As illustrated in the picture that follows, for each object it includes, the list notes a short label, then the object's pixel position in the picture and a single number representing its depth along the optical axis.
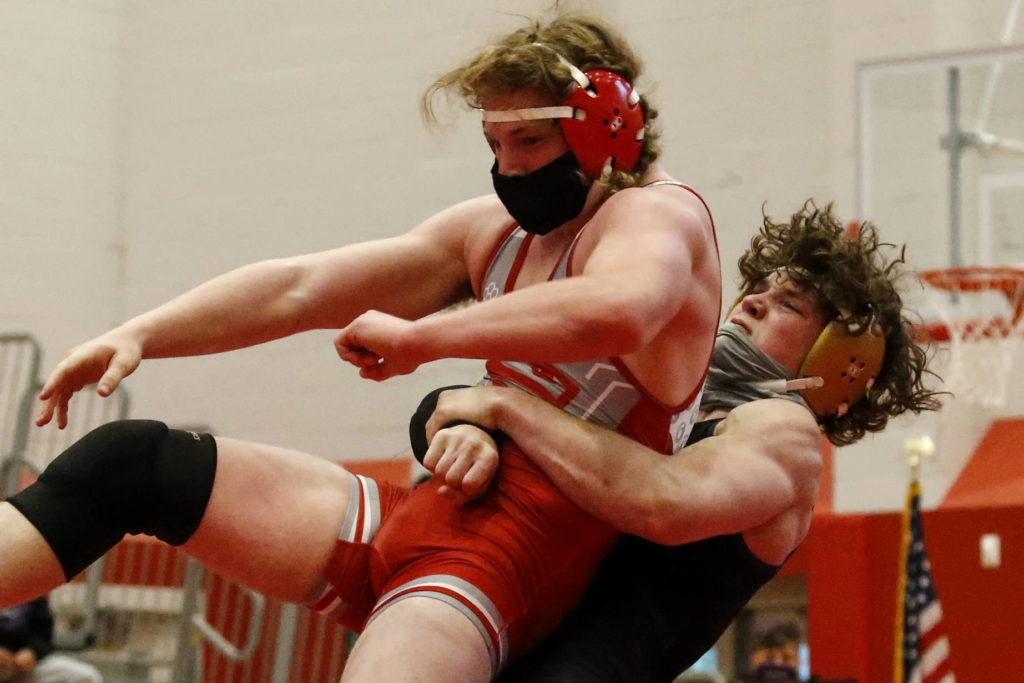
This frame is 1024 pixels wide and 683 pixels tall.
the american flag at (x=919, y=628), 10.84
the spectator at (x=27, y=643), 10.19
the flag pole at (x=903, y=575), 10.98
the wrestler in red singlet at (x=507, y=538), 3.74
